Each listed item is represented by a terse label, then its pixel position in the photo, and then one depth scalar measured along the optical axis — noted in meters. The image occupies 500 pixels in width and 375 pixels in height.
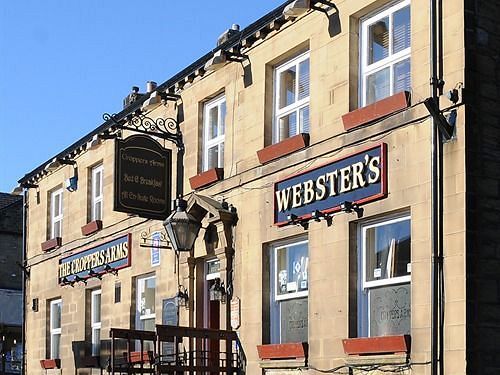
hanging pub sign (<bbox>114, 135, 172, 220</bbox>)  16.48
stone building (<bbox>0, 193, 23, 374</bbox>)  31.95
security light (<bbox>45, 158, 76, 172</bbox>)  22.05
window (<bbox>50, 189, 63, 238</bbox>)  23.01
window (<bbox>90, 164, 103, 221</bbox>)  20.86
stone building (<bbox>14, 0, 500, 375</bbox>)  11.16
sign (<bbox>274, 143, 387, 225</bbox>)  12.30
